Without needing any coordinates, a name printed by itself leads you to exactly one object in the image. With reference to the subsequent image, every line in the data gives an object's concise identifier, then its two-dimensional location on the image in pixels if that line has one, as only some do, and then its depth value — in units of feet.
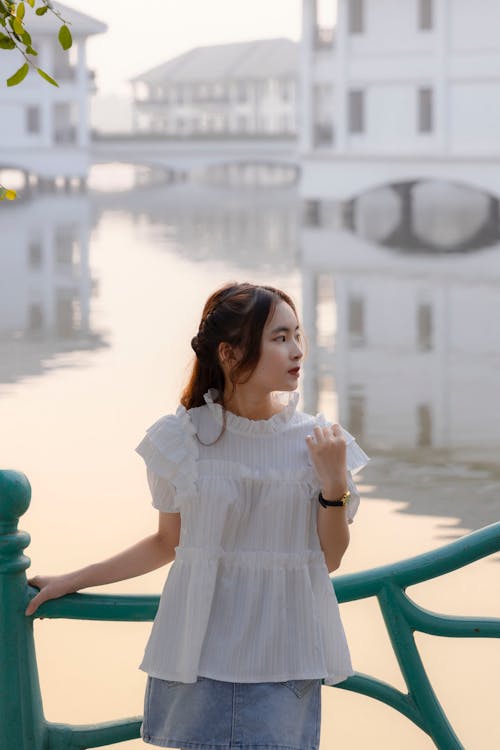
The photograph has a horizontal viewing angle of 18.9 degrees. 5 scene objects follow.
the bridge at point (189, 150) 172.14
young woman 7.42
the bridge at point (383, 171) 104.32
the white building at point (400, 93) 107.04
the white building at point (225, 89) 262.06
